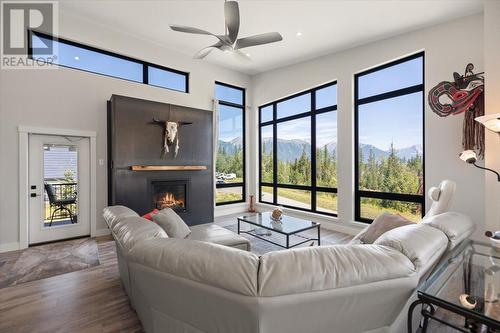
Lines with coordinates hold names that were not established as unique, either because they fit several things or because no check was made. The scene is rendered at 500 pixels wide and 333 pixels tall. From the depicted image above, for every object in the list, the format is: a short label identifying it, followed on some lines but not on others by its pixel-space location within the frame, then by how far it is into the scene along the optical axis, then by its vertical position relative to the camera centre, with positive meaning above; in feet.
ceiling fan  8.37 +5.52
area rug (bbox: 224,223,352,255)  12.34 -4.33
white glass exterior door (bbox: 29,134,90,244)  12.64 -1.18
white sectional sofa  3.48 -1.93
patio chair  13.01 -2.02
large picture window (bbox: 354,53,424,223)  13.25 +1.68
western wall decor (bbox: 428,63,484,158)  10.53 +3.11
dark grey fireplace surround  13.80 +0.79
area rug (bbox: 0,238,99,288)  9.30 -4.35
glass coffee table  10.75 -2.94
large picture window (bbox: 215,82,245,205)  20.53 +1.99
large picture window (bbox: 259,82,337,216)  17.10 +1.33
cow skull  15.38 +2.34
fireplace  15.42 -1.93
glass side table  4.28 -2.69
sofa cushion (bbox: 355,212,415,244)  7.96 -2.13
